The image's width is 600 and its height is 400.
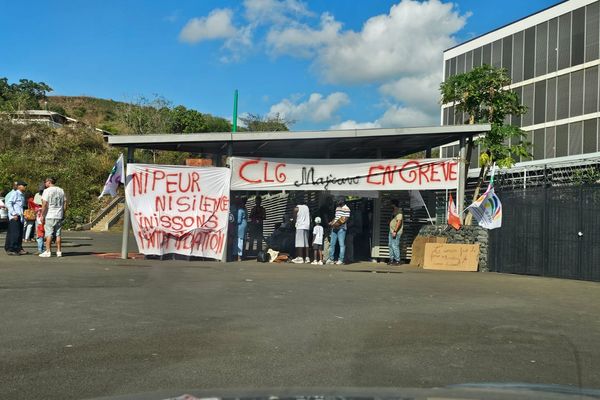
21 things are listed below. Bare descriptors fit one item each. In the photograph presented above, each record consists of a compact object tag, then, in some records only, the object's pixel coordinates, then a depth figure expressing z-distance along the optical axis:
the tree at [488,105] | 18.58
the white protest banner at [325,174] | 15.55
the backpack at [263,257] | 15.94
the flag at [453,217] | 15.15
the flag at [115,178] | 15.62
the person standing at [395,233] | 15.55
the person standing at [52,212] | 14.29
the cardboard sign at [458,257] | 14.86
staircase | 30.92
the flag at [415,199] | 16.44
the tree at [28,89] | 69.50
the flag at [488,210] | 14.54
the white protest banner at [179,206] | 15.59
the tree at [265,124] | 58.94
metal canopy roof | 15.11
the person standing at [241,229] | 15.88
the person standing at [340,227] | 15.66
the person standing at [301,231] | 15.73
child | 15.77
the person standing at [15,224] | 14.84
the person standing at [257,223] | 17.66
